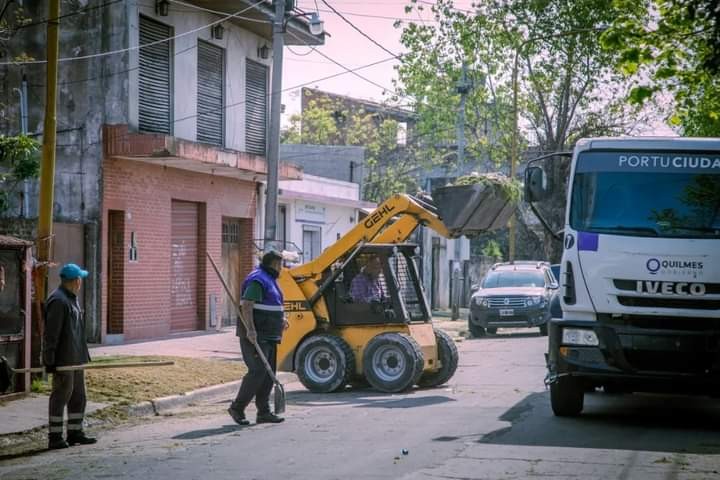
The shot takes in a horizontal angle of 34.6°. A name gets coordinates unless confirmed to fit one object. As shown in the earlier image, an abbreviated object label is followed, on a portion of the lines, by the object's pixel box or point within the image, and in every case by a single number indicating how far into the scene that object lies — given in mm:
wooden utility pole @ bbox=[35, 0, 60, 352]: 14375
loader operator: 15977
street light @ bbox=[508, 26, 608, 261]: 37219
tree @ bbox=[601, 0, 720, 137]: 10125
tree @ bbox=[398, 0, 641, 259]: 36438
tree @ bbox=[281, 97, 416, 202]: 57938
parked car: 28422
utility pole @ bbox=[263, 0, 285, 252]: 21109
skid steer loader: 15664
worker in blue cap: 11094
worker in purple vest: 12320
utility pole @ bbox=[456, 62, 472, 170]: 34656
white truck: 11289
